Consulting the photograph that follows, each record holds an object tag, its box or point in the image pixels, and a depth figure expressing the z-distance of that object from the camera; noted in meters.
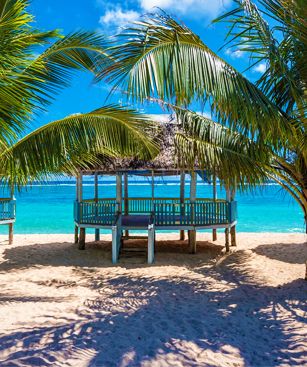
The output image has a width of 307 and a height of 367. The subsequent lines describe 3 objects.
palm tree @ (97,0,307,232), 4.20
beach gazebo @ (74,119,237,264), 10.63
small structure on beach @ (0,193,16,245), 12.86
